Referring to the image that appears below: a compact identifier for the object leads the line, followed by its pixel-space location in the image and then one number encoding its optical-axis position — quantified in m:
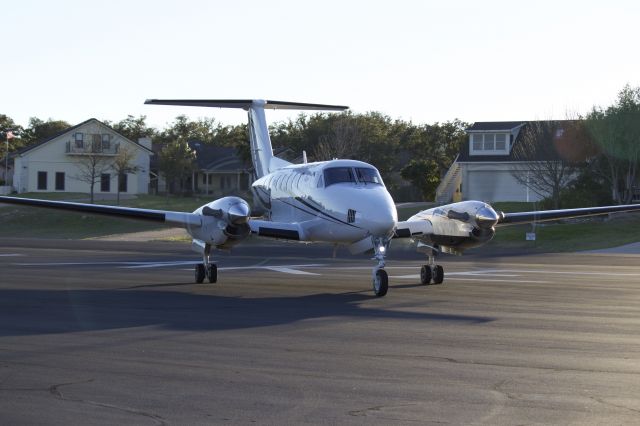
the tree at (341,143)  73.88
